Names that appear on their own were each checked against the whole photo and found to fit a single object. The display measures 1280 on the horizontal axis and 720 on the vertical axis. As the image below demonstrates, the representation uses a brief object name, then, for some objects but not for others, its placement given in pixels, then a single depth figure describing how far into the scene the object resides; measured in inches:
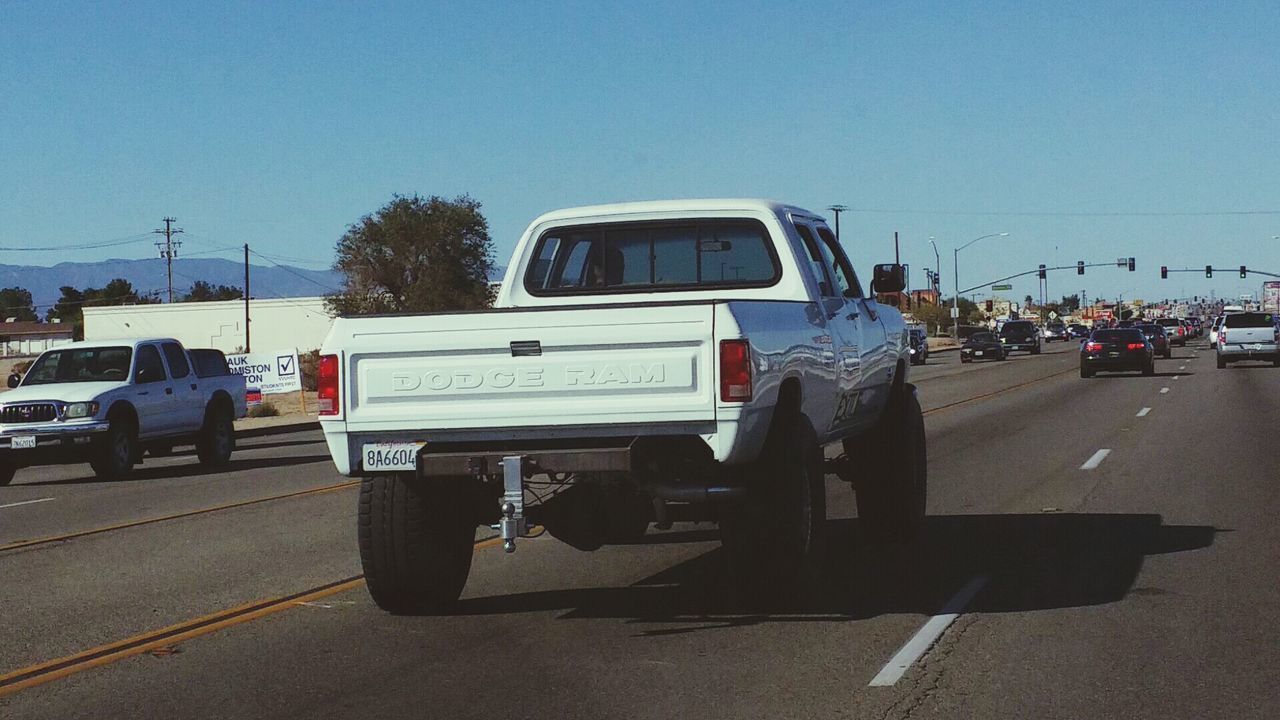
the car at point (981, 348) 2655.0
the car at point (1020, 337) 2982.3
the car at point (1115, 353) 1759.4
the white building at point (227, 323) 4362.7
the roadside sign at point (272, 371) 1614.2
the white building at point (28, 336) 6338.6
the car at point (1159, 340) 2519.7
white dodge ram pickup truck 307.4
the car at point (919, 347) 2322.8
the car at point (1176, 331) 3466.0
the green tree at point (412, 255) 3592.5
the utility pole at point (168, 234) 4879.4
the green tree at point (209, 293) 6843.0
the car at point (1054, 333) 5098.4
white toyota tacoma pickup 793.6
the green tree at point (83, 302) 7037.4
